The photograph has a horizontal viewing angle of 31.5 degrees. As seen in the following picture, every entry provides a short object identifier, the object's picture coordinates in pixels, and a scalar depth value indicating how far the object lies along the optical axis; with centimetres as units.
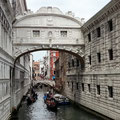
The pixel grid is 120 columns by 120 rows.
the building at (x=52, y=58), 6462
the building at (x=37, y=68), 12045
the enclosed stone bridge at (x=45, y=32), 1939
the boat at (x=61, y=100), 2489
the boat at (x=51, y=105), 2101
